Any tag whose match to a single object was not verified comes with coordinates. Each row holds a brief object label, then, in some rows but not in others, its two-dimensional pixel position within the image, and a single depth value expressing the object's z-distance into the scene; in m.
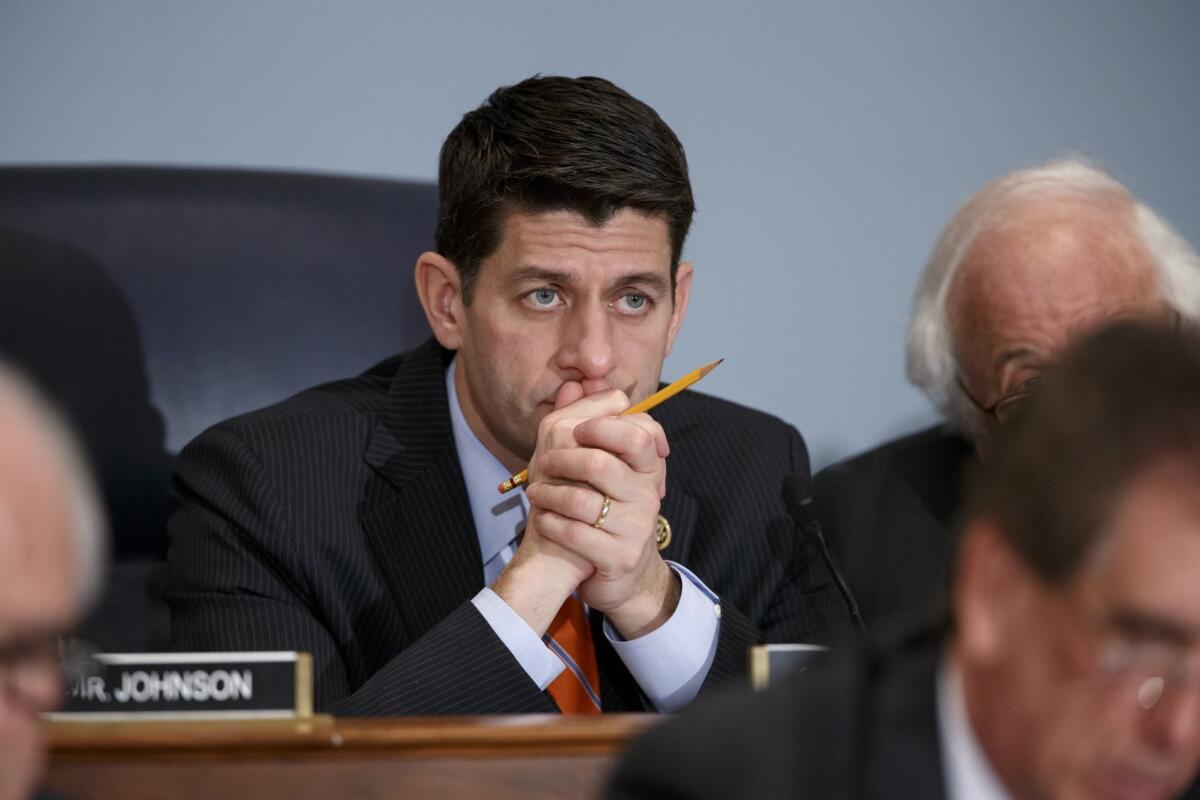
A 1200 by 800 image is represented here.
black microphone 4.89
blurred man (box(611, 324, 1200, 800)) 3.59
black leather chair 5.13
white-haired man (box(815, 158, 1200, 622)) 5.04
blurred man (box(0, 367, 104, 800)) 3.28
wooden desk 4.64
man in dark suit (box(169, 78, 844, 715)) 4.93
